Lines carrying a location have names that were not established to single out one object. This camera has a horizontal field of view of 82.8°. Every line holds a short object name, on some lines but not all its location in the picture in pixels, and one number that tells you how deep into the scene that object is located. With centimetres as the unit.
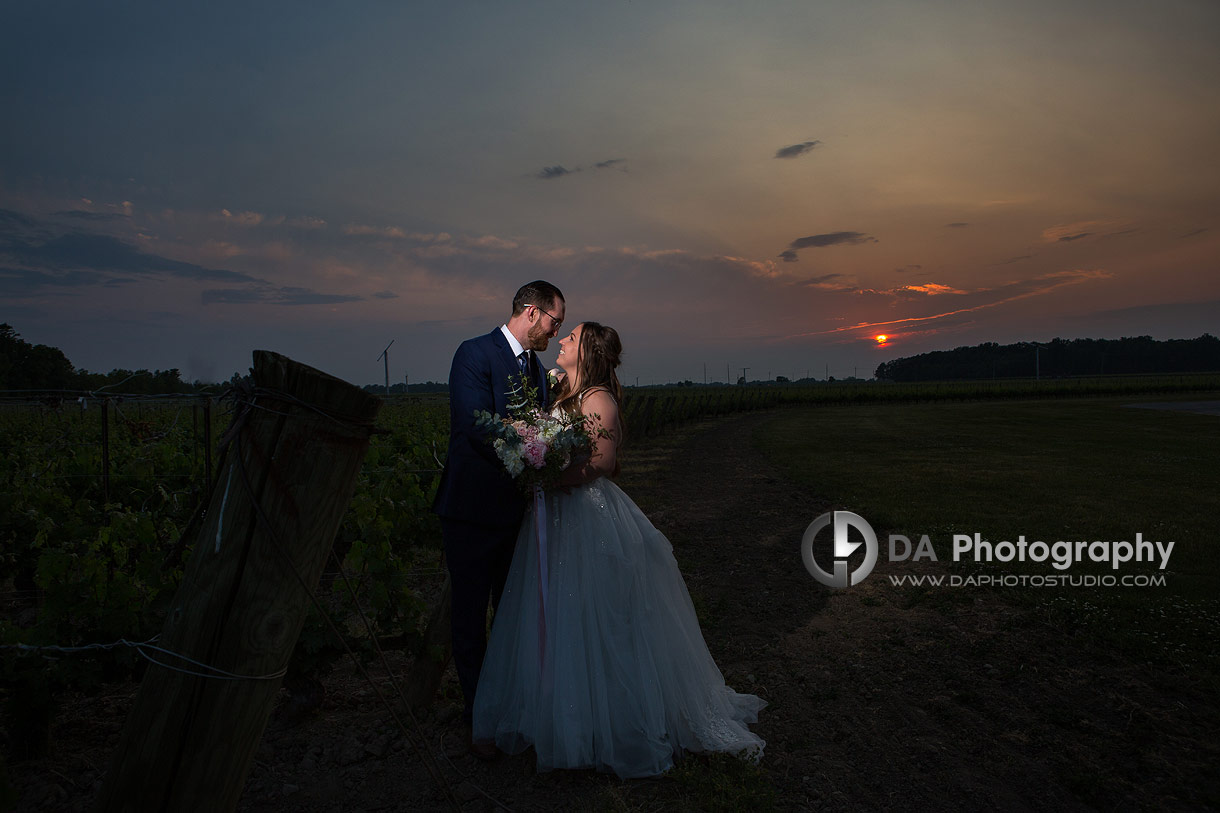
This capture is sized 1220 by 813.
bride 299
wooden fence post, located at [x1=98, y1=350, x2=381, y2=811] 153
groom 314
